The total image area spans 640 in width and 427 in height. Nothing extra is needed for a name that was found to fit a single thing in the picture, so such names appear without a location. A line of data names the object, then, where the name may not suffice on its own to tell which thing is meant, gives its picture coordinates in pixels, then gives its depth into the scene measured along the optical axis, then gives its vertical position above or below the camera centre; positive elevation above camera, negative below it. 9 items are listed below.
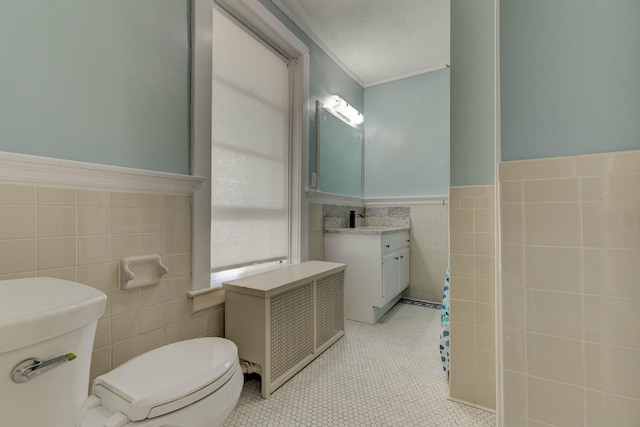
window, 1.52 +0.49
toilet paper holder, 1.18 -0.24
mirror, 2.62 +0.66
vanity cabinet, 2.39 -0.44
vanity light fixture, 2.81 +1.15
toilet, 0.47 -0.33
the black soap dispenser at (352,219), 3.06 -0.03
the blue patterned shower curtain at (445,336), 1.53 -0.66
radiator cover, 1.43 -0.58
